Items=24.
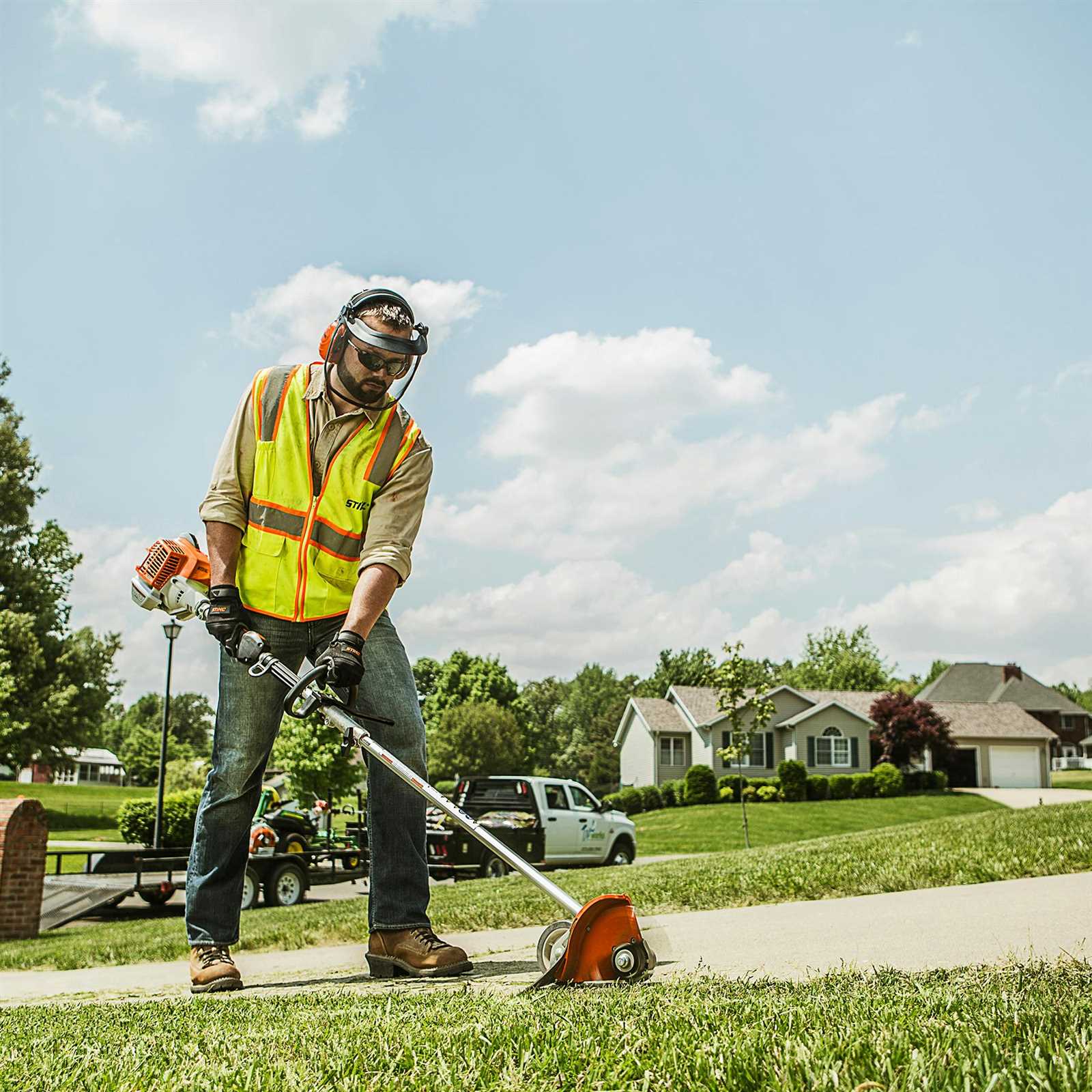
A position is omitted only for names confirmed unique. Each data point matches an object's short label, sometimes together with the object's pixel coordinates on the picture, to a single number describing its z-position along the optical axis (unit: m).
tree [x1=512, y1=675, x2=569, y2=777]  69.06
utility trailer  12.15
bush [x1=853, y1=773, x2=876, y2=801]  45.16
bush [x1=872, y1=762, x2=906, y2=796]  45.59
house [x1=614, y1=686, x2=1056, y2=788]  50.28
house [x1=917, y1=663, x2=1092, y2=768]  69.12
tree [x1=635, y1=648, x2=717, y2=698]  87.88
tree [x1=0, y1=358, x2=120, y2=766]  34.97
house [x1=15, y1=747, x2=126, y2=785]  99.28
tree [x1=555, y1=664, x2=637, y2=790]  77.19
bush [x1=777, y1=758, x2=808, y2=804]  42.56
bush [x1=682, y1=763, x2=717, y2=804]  43.41
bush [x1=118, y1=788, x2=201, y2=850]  19.28
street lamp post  17.20
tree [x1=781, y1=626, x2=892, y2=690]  88.25
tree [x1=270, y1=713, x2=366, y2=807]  32.62
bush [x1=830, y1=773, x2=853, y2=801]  44.56
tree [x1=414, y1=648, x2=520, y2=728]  68.06
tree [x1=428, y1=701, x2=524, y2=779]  58.06
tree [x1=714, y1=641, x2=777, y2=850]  26.15
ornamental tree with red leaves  49.69
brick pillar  10.02
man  3.93
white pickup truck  17.28
